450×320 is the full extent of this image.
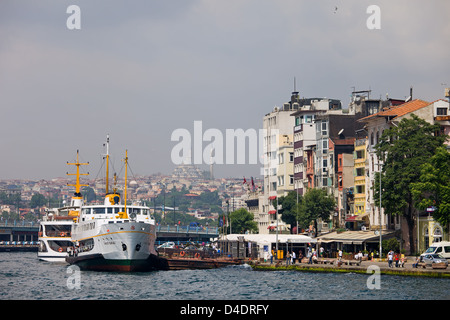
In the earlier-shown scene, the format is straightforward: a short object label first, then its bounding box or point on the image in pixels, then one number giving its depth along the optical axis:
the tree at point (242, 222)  179.75
